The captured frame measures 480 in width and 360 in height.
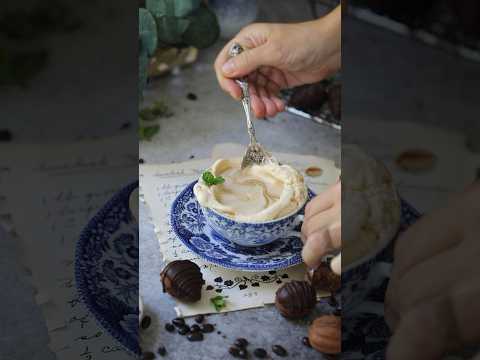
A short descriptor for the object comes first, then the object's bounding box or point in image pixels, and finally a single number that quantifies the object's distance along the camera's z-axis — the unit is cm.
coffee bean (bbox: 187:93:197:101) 90
